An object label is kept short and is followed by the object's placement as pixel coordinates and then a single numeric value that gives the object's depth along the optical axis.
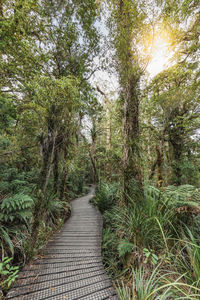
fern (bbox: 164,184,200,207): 1.96
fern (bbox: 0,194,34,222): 1.99
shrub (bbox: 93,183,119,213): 4.31
